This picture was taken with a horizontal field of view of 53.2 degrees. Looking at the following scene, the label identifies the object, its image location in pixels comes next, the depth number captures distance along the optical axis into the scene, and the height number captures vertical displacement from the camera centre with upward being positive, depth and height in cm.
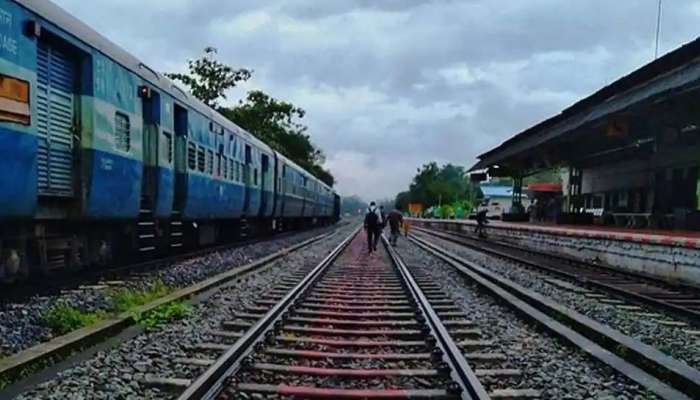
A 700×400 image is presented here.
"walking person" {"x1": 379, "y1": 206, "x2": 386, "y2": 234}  2075 -9
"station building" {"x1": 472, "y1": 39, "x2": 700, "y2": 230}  1672 +250
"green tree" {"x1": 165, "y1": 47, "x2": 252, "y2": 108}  5075 +940
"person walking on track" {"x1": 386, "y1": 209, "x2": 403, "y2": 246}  2336 -36
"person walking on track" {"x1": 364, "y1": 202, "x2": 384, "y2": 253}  2019 -41
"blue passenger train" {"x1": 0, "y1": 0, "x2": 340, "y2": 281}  688 +74
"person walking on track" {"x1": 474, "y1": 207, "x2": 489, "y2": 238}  3372 -47
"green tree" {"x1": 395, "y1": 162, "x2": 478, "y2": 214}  10667 +381
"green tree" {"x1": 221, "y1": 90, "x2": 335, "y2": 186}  5806 +780
